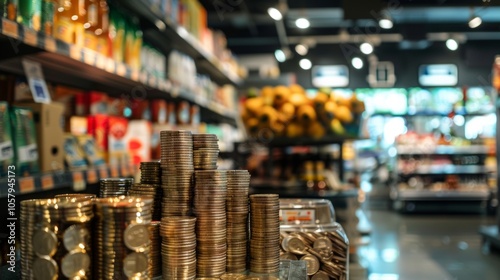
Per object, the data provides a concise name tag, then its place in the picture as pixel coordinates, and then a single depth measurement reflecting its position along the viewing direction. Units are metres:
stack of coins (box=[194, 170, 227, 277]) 0.44
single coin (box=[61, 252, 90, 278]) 0.37
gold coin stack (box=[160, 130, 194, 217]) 0.46
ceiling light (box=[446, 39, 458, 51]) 3.09
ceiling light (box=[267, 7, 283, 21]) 2.18
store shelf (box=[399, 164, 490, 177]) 2.95
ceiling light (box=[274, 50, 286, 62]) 3.38
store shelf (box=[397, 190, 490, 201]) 2.79
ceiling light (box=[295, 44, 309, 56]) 3.36
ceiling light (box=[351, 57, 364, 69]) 3.48
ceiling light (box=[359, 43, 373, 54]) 3.21
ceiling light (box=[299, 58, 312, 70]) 3.50
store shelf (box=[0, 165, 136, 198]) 0.57
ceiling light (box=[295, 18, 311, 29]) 2.46
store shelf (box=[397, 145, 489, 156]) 2.94
